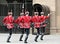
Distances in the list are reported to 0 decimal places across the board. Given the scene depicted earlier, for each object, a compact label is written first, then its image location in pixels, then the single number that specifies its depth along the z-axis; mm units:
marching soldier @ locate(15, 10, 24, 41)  16442
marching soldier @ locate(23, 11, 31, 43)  16222
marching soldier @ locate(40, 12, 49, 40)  17250
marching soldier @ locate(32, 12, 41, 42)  16794
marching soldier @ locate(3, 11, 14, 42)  16516
